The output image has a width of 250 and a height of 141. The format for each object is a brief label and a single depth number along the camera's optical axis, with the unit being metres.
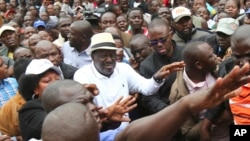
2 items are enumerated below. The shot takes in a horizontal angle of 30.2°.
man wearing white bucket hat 3.99
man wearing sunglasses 4.30
